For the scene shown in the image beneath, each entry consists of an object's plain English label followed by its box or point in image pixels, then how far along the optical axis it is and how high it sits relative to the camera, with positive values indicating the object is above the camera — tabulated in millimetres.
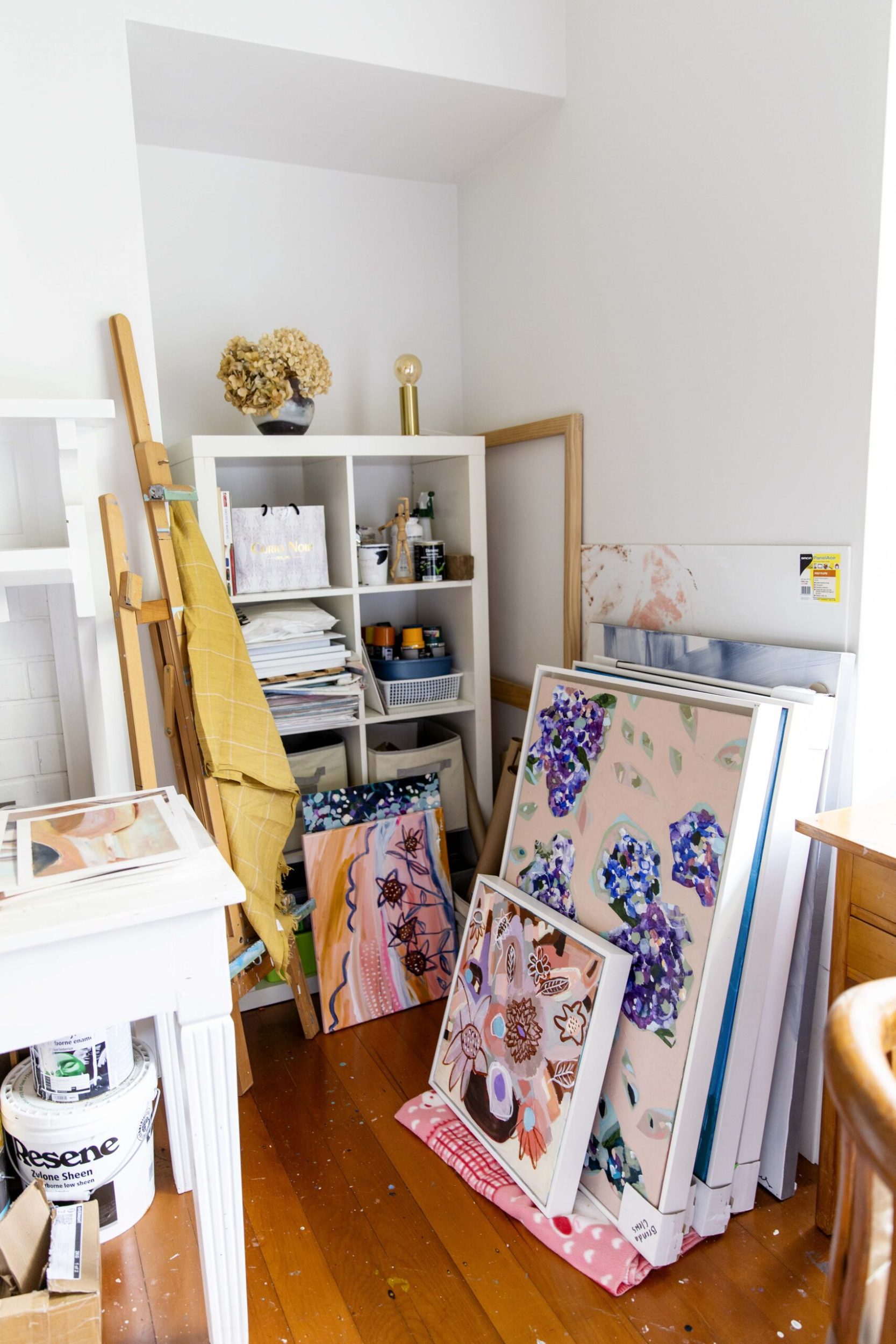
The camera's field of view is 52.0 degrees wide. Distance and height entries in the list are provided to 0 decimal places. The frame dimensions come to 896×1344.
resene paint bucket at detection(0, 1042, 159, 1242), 1619 -1093
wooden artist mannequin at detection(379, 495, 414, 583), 2510 -36
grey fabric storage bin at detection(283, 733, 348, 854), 2436 -665
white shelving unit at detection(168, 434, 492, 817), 2244 +34
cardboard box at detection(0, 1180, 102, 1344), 1299 -1106
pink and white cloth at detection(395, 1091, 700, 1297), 1539 -1247
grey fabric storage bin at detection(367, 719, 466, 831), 2514 -684
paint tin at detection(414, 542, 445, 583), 2514 -126
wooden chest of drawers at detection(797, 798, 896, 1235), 1405 -615
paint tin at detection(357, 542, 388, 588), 2449 -125
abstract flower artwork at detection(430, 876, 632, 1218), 1651 -1007
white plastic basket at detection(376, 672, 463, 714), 2523 -483
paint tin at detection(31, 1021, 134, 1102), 1642 -959
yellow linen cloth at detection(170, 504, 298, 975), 1911 -452
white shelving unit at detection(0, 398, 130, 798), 1894 -153
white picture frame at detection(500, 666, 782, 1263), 1529 -744
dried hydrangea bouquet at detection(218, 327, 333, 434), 2201 +346
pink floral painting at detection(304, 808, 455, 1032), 2307 -1015
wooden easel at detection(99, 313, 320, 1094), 1781 -225
